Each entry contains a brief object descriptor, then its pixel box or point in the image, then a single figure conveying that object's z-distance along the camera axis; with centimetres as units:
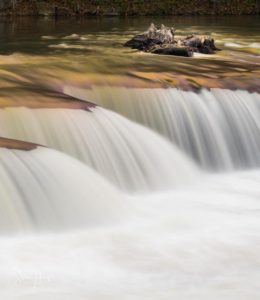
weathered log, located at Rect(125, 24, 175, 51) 1975
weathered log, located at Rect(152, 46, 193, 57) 1786
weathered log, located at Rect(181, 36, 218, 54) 1914
